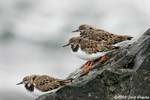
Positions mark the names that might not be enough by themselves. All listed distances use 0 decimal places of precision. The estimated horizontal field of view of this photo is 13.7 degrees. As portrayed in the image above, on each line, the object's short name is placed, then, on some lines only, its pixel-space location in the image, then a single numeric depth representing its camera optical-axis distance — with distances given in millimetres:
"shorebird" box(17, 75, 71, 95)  14243
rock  12570
